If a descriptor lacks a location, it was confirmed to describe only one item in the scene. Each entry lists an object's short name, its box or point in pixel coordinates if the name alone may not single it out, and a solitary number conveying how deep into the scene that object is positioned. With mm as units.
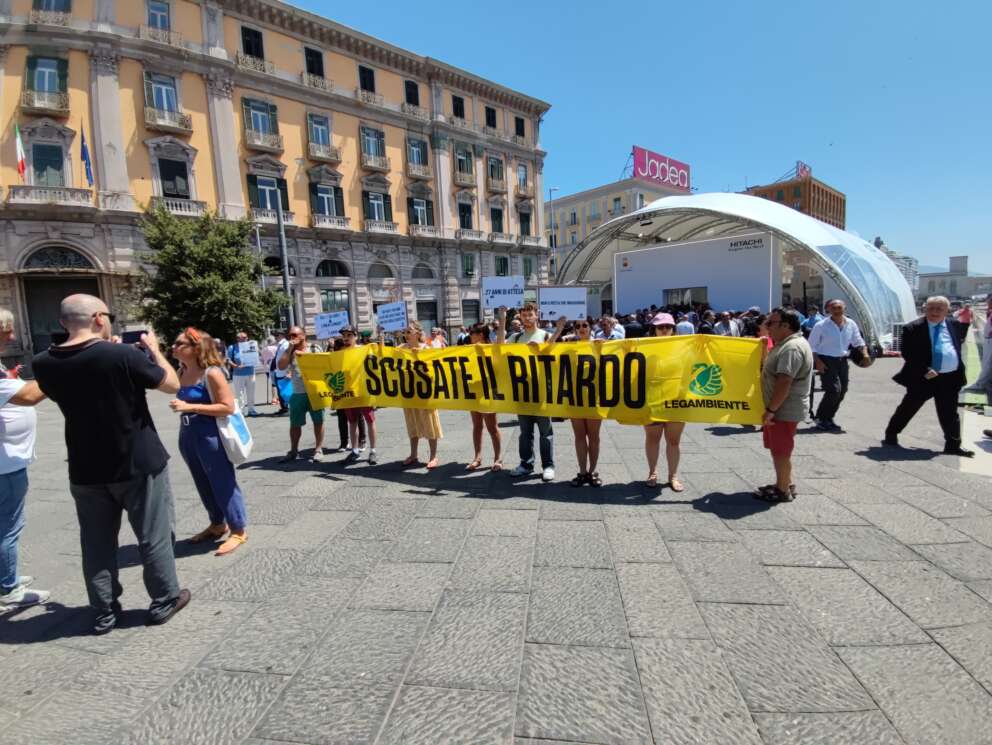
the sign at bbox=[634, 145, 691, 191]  50469
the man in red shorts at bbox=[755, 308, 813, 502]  3875
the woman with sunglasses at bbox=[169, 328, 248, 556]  3516
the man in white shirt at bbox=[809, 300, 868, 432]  6531
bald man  2451
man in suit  5254
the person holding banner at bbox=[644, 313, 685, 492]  4459
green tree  18281
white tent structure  19406
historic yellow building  20578
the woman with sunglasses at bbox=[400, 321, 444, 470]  5531
